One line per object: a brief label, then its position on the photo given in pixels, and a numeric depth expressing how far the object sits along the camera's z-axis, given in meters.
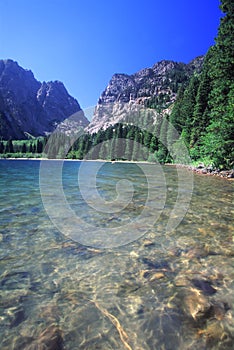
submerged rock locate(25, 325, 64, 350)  2.53
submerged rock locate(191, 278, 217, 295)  3.62
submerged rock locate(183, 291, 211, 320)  3.08
